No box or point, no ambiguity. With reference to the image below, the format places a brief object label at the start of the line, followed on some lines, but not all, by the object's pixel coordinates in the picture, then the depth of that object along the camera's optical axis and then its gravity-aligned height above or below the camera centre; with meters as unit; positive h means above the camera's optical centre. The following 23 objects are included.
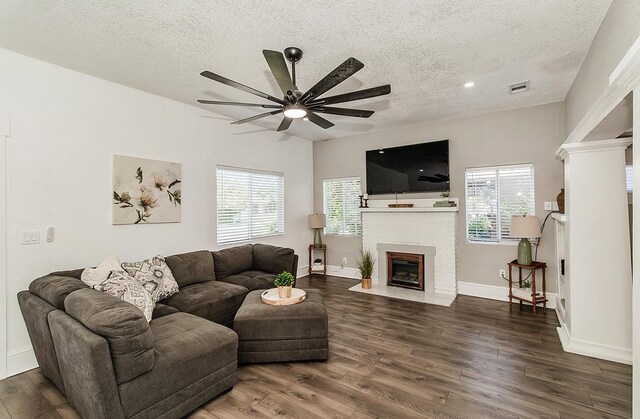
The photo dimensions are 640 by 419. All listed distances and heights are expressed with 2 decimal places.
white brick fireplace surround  4.81 -0.54
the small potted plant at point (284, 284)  3.01 -0.74
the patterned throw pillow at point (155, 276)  3.09 -0.68
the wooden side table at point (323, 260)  6.15 -1.04
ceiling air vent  3.54 +1.53
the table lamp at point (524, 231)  3.89 -0.29
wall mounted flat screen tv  5.01 +0.77
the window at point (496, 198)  4.41 +0.18
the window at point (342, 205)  6.10 +0.14
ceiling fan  2.09 +1.00
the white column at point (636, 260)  1.46 -0.27
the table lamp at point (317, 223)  6.10 -0.23
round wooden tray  2.95 -0.89
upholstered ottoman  2.74 -1.16
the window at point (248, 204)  4.79 +0.16
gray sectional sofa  1.76 -0.95
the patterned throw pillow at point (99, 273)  2.70 -0.55
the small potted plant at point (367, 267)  5.26 -1.03
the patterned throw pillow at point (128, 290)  2.52 -0.67
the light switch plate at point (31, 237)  2.78 -0.21
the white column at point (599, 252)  2.76 -0.43
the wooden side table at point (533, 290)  3.96 -1.12
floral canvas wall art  3.42 +0.29
